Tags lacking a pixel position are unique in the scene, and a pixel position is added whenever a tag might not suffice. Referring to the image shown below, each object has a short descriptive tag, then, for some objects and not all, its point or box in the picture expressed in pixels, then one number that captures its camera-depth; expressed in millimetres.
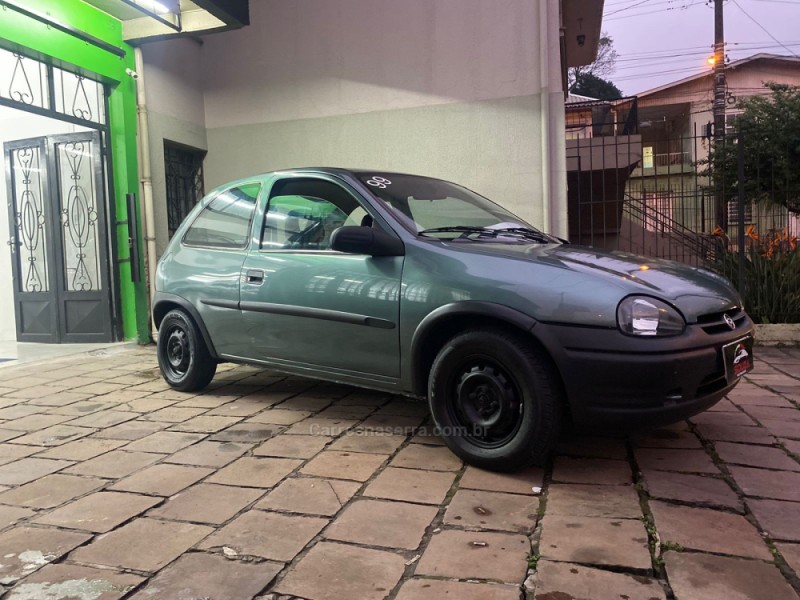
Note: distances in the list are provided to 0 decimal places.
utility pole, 20500
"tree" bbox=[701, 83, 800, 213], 7301
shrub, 6328
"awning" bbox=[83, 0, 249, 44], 6359
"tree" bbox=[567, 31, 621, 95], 40562
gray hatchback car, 2586
